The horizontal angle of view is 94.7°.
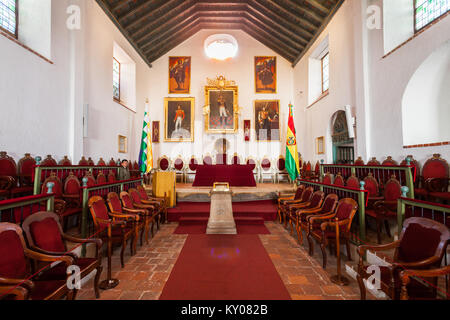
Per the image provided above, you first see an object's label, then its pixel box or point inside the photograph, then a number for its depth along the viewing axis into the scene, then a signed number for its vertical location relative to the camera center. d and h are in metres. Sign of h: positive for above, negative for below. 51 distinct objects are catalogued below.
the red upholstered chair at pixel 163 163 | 9.72 +0.09
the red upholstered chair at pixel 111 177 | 4.94 -0.27
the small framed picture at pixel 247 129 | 10.16 +1.76
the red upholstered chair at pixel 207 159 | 9.88 +0.29
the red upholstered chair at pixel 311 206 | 3.47 -0.74
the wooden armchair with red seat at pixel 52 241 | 1.84 -0.72
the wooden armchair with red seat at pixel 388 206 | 3.08 -0.66
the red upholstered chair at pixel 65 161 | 5.14 +0.13
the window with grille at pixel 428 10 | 4.11 +3.25
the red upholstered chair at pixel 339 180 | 4.46 -0.35
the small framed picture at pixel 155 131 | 10.14 +1.67
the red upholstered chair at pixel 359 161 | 5.53 +0.07
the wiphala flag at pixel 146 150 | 6.54 +0.49
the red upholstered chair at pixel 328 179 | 4.88 -0.35
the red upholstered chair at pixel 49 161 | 4.73 +0.12
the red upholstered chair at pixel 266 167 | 9.72 -0.14
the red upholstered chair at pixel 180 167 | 9.54 -0.08
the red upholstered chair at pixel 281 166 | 9.84 -0.07
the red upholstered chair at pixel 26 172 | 4.02 -0.11
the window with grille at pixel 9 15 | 4.49 +3.40
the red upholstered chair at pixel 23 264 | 1.56 -0.79
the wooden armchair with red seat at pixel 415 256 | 1.58 -0.78
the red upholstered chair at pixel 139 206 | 3.49 -0.75
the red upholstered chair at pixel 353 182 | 4.06 -0.36
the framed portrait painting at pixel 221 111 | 10.08 +2.64
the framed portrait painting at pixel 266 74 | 10.43 +4.57
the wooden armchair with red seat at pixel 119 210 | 3.10 -0.71
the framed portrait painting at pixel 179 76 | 10.41 +4.50
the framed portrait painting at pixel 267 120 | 10.20 +2.21
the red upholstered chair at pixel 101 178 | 4.49 -0.27
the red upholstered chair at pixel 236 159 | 9.81 +0.28
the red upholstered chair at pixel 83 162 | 5.52 +0.11
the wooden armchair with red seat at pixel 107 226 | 2.65 -0.80
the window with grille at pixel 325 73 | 8.37 +3.74
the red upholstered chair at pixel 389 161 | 4.75 +0.06
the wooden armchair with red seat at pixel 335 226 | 2.65 -0.85
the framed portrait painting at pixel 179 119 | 10.18 +2.28
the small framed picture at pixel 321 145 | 8.04 +0.76
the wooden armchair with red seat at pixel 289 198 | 4.28 -0.76
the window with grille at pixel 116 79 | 8.45 +3.61
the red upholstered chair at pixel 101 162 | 6.29 +0.12
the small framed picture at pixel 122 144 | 8.00 +0.85
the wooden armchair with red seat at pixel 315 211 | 3.16 -0.76
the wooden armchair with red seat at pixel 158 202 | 4.24 -0.78
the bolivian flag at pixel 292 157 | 6.57 +0.24
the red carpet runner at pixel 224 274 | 2.11 -1.32
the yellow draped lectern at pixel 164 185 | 5.25 -0.49
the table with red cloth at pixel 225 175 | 6.98 -0.35
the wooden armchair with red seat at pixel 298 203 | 3.93 -0.77
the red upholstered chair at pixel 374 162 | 5.14 +0.04
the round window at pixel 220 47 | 10.41 +5.94
